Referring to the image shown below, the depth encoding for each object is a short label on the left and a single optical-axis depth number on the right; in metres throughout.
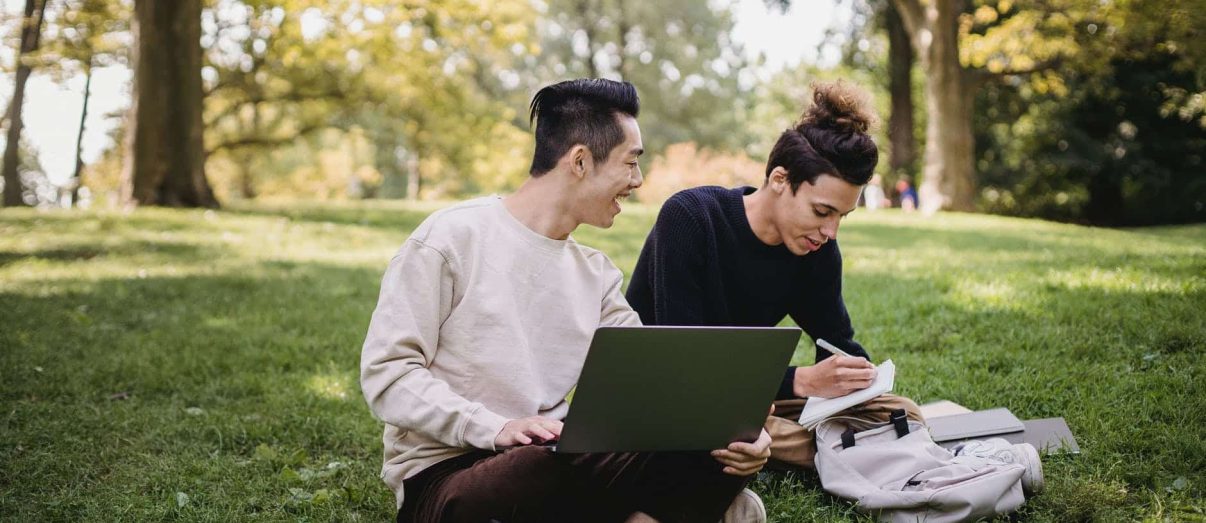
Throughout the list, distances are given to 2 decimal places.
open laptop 2.29
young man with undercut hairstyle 2.48
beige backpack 3.04
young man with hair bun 3.39
